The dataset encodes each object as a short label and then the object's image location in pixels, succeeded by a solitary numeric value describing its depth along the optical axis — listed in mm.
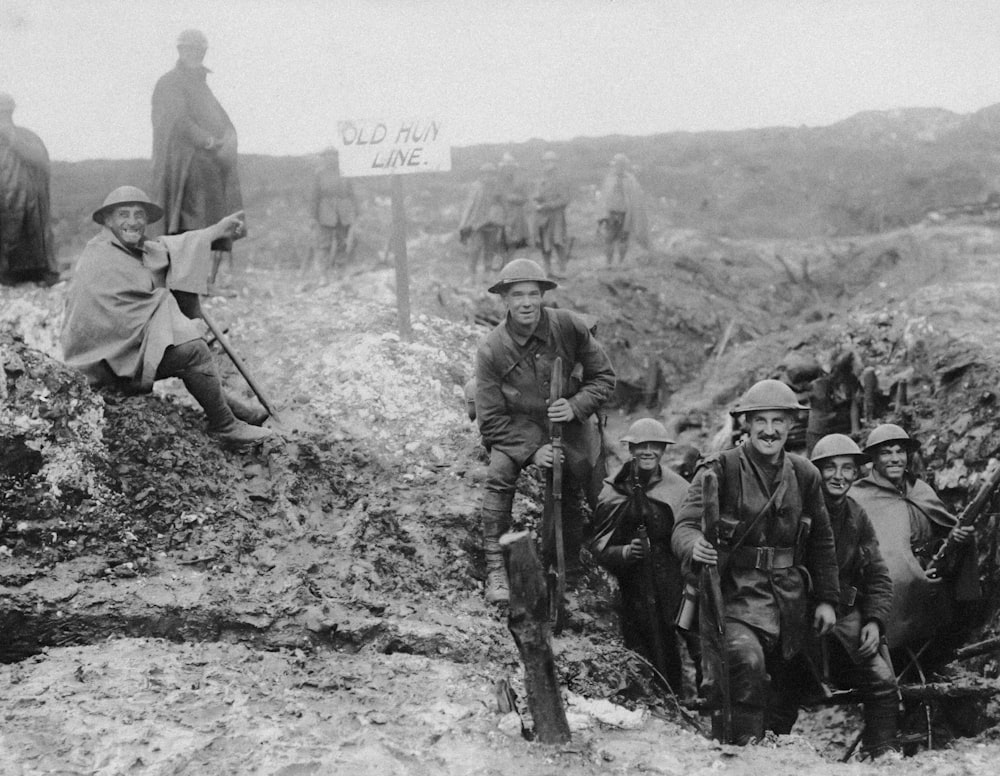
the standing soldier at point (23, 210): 9922
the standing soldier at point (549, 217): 17547
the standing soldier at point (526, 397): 6191
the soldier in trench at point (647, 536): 6496
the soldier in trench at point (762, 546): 5359
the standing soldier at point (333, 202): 16562
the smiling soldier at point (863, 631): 5812
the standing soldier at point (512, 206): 17562
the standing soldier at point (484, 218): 17594
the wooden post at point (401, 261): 8531
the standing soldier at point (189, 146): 9461
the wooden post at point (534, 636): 4387
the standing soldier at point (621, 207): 17938
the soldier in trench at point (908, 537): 6633
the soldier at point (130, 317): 6469
